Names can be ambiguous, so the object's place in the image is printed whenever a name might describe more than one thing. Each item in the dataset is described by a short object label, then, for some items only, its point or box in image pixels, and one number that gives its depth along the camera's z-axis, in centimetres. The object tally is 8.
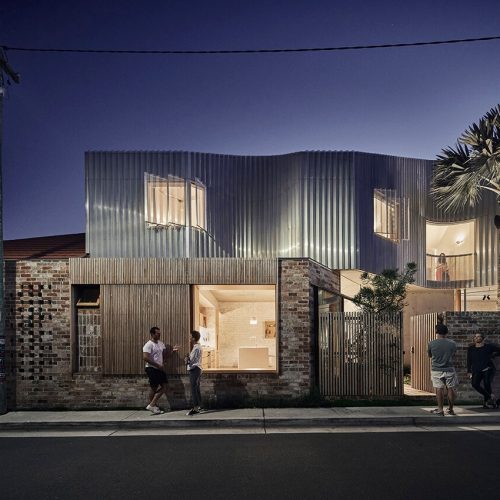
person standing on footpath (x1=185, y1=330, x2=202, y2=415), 1052
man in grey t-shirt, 1007
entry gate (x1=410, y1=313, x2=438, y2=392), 1245
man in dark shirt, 1075
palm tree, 1466
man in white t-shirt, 1060
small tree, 1373
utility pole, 1047
